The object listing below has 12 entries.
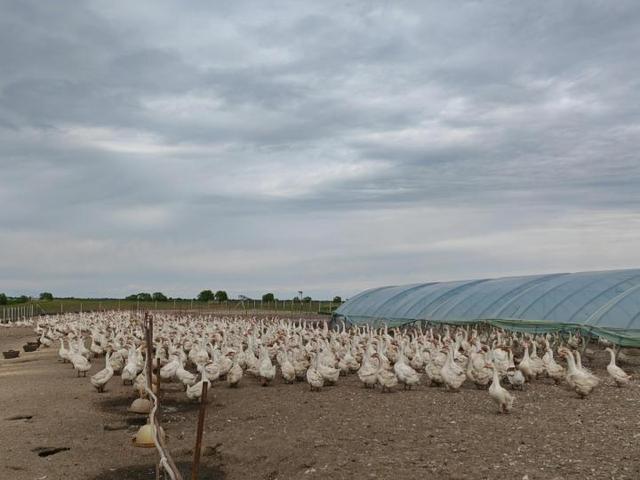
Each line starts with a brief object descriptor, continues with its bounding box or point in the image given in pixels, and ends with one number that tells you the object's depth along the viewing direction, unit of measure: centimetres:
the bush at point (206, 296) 8550
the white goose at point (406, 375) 1588
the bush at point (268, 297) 8112
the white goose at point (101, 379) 1733
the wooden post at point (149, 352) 793
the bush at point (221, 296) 8442
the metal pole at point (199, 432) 637
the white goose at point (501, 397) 1284
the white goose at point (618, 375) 1588
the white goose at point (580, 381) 1447
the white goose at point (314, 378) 1627
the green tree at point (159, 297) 8912
